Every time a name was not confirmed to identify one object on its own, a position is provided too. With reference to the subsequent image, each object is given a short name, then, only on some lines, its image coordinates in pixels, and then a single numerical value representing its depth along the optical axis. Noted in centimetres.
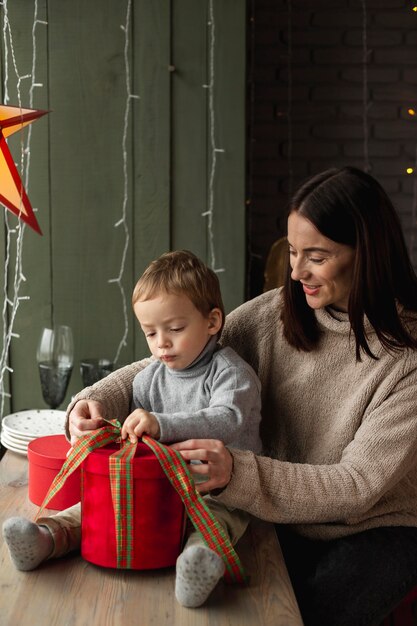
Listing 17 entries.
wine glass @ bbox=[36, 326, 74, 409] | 241
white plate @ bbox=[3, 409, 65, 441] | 212
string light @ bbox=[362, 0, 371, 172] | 354
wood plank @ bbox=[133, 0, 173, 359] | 263
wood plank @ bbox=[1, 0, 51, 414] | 264
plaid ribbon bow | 132
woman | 149
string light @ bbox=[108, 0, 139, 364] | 263
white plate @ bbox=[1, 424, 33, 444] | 208
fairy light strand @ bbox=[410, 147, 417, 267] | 373
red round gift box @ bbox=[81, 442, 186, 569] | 134
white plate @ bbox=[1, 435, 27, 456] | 208
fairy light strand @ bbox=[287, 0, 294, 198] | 352
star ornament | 241
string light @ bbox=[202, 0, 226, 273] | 263
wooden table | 123
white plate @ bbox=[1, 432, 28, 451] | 208
